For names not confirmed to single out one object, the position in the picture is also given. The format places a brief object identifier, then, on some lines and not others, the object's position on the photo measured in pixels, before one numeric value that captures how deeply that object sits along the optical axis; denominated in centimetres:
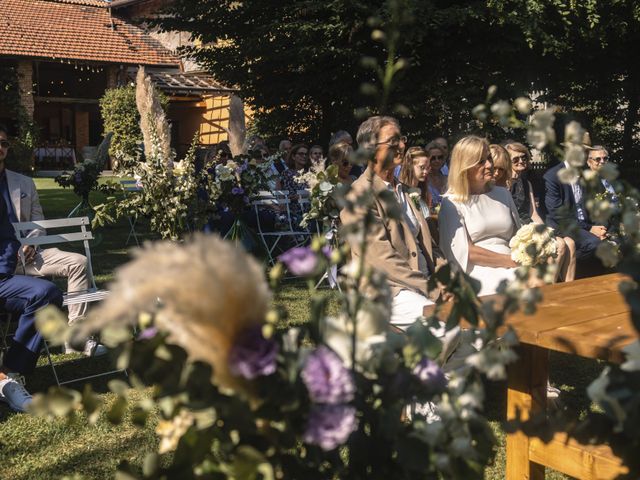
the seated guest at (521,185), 671
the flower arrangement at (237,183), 763
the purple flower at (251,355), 88
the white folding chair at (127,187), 663
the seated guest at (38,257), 536
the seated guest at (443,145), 740
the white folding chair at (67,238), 511
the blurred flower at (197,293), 80
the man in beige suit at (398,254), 395
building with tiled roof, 2808
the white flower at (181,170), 638
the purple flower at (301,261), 97
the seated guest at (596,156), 714
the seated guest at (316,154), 985
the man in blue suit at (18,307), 443
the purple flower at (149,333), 106
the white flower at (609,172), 127
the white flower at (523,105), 132
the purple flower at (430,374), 112
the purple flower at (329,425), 92
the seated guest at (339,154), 752
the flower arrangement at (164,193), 629
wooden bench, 251
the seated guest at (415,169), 540
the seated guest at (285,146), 1067
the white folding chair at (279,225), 855
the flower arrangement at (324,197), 596
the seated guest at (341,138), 822
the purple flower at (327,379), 92
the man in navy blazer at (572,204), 644
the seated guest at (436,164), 736
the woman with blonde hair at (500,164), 547
